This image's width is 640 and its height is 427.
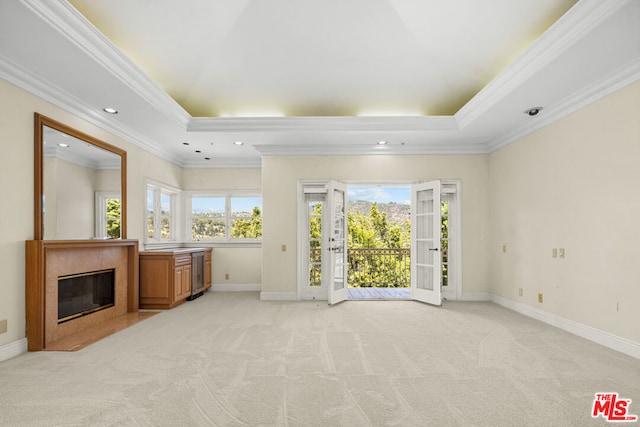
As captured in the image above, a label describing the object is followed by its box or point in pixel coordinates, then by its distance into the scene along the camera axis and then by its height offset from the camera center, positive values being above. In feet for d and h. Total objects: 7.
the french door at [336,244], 19.57 -1.76
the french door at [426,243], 19.16 -1.73
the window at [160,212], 20.40 +0.25
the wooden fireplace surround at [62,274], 11.52 -2.41
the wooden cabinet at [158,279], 18.13 -3.47
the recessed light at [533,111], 14.49 +4.60
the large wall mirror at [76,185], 12.16 +1.32
